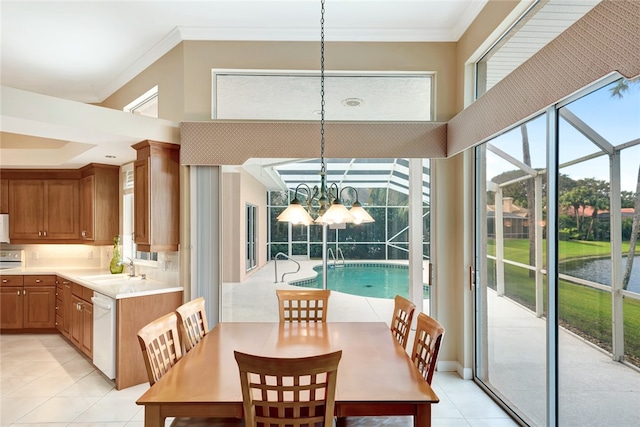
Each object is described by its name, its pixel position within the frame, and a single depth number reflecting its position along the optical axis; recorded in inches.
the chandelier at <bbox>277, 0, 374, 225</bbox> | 80.4
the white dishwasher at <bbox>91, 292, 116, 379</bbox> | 124.3
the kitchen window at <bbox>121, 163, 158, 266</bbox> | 177.0
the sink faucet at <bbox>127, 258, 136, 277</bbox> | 164.8
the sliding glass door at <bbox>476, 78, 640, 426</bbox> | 75.1
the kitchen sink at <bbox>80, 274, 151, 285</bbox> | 151.9
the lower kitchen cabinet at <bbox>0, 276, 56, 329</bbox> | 177.0
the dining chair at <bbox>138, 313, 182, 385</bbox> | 70.2
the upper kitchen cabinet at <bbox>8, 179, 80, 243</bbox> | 187.3
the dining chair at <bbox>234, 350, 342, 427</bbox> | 55.2
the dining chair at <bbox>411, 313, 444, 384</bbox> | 71.4
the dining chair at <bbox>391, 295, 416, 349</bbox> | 93.7
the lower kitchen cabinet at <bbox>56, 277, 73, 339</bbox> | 161.9
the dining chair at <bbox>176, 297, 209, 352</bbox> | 88.7
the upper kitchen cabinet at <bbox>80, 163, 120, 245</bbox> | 176.9
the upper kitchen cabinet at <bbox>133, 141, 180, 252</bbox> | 132.2
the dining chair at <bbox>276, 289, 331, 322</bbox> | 115.6
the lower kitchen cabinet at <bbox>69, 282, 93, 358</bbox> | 139.8
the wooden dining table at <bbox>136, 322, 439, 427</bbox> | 60.1
